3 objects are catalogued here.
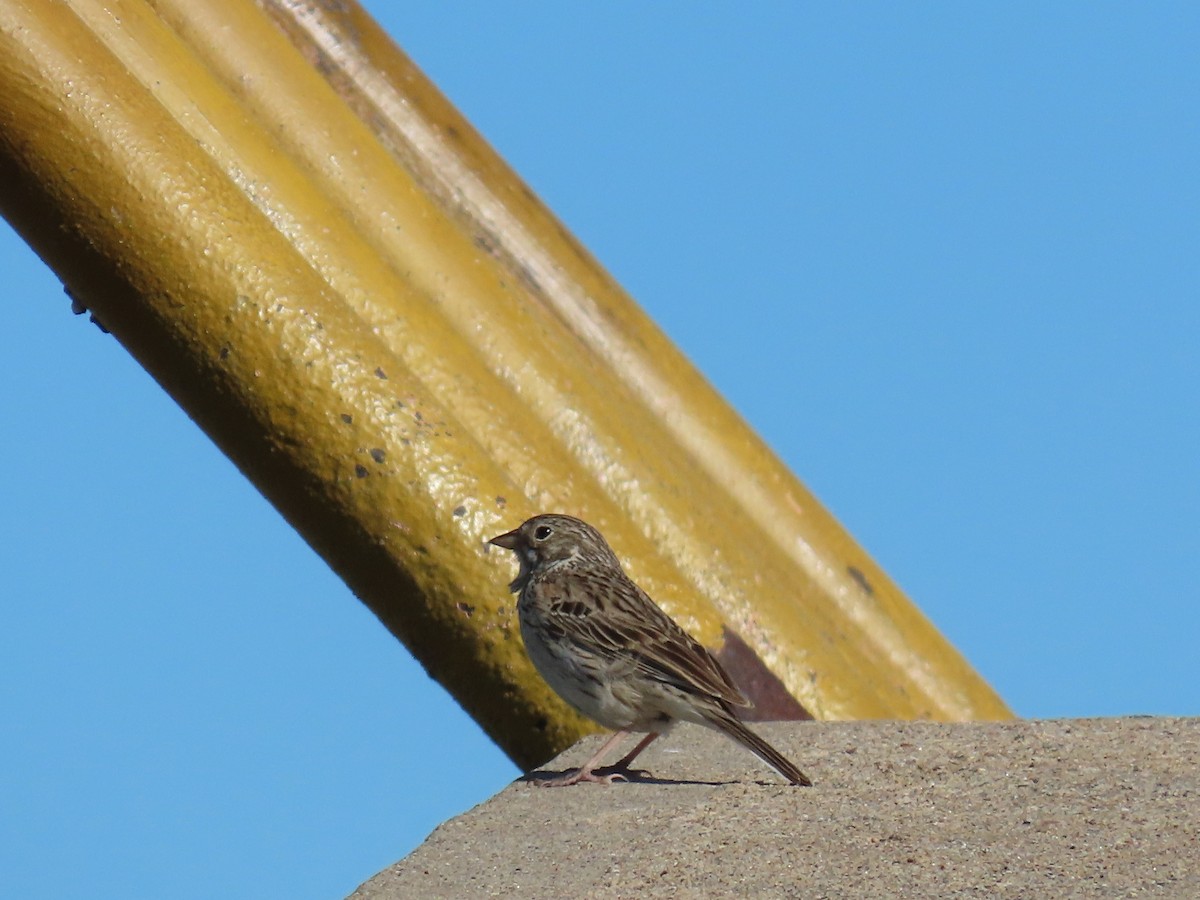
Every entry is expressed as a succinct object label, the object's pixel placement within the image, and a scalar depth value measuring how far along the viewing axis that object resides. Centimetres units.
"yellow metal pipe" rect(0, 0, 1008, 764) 1267
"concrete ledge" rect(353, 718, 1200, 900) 927
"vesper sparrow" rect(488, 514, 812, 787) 1231
